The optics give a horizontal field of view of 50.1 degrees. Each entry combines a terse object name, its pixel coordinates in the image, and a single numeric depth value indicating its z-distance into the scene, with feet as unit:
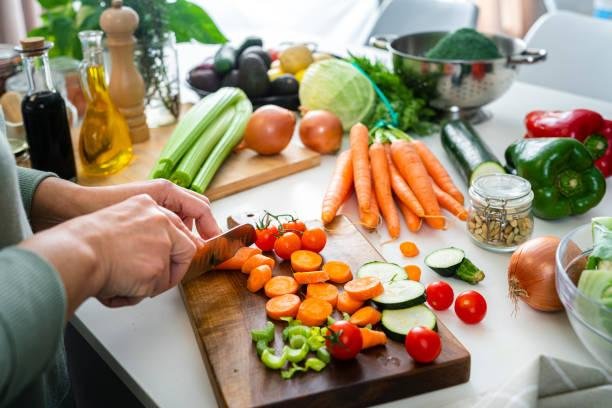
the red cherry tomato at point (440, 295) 3.66
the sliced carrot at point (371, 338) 3.14
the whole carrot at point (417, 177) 4.63
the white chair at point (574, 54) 7.36
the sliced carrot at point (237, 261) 3.84
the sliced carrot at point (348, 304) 3.43
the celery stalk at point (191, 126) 5.07
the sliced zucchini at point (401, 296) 3.38
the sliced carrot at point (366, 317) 3.30
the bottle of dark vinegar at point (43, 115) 4.46
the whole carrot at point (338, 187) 4.51
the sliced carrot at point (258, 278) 3.64
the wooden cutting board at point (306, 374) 2.94
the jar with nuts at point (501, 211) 4.09
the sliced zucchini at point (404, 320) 3.23
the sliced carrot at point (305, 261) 3.80
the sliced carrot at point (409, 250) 4.25
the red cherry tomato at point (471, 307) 3.54
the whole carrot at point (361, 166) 4.71
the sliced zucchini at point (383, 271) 3.63
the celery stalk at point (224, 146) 4.99
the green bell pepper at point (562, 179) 4.53
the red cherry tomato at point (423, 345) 3.04
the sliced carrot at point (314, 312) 3.33
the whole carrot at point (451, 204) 4.66
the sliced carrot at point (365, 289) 3.42
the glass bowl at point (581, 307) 2.96
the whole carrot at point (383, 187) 4.55
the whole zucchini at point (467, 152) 4.92
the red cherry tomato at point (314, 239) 3.99
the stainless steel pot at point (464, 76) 5.84
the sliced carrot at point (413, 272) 3.90
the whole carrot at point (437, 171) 4.86
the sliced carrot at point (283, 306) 3.37
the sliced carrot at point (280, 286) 3.58
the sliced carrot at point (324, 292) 3.48
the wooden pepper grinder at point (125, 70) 5.44
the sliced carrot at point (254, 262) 3.79
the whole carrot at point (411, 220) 4.56
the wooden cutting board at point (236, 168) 5.16
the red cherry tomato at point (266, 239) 4.03
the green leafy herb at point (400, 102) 5.96
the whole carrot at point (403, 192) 4.64
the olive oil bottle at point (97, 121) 5.07
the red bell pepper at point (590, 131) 5.17
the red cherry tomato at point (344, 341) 3.01
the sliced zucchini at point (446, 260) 3.90
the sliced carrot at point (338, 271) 3.70
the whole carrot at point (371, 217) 4.56
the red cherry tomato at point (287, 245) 3.95
